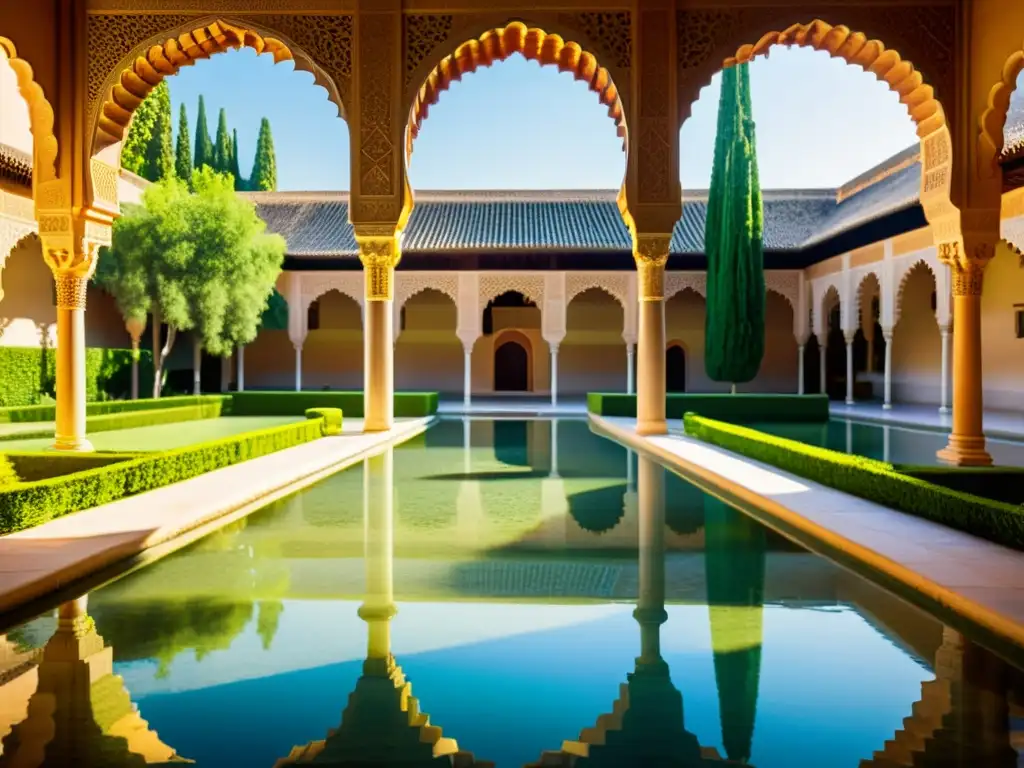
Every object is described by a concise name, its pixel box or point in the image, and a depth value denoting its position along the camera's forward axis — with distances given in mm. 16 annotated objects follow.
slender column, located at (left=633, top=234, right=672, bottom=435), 11750
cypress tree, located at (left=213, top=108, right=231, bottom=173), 39750
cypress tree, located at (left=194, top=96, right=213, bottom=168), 39375
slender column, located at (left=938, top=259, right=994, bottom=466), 8383
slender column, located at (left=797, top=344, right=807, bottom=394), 22734
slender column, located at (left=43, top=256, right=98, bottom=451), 9000
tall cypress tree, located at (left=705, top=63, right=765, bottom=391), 20250
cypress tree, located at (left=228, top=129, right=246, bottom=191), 41156
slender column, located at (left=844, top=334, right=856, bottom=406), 21297
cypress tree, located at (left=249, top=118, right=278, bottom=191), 41406
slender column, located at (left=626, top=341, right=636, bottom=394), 22100
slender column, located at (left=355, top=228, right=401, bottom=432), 11805
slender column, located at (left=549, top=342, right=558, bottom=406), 22844
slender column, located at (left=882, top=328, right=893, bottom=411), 18878
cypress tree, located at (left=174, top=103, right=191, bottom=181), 34562
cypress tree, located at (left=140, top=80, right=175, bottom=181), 31406
